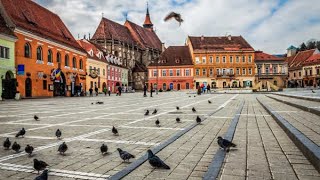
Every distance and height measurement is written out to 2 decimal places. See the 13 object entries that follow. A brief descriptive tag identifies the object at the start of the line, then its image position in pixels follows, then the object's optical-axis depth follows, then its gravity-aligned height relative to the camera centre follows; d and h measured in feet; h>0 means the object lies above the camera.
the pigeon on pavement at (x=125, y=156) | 15.43 -3.35
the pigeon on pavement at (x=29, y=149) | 17.24 -3.29
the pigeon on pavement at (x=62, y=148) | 17.54 -3.32
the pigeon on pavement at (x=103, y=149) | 17.28 -3.34
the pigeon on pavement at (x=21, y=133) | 23.53 -3.23
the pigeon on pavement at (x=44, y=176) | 11.48 -3.26
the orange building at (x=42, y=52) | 106.42 +16.09
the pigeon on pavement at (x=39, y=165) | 13.91 -3.42
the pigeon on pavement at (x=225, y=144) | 16.85 -3.09
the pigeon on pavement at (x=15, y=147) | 18.22 -3.34
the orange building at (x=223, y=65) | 258.98 +20.70
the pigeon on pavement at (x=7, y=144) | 19.38 -3.35
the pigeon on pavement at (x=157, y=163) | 14.05 -3.39
